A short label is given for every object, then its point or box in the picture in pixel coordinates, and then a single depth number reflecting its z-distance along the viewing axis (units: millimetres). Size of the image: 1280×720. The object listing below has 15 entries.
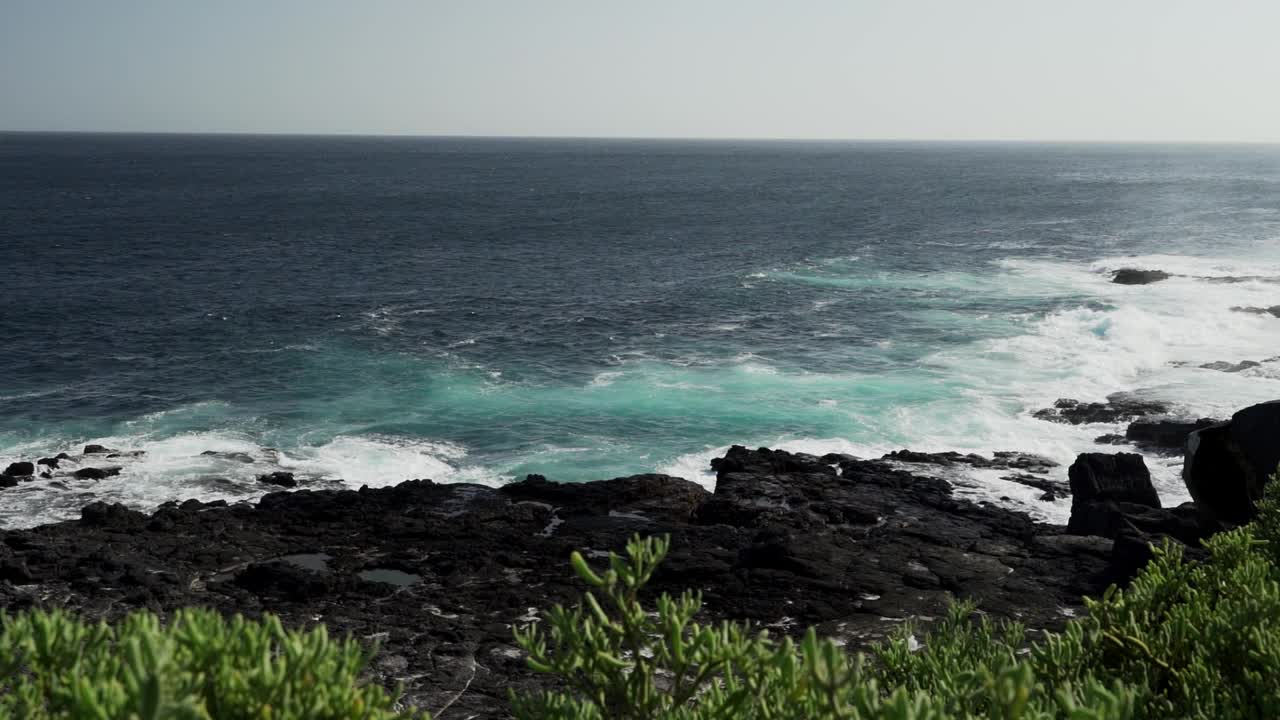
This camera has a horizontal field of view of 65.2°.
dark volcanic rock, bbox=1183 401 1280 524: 29828
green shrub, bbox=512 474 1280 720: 6254
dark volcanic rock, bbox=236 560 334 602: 26484
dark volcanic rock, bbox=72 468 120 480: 36219
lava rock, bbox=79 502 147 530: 31047
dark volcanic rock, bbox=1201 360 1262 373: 50816
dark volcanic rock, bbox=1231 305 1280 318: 63531
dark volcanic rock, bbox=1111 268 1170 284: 77062
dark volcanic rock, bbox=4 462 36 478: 35906
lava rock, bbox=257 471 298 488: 36531
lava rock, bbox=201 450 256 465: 39000
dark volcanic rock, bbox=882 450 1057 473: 38812
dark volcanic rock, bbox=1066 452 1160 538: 31469
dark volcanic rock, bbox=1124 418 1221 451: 40688
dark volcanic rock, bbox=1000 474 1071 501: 36084
